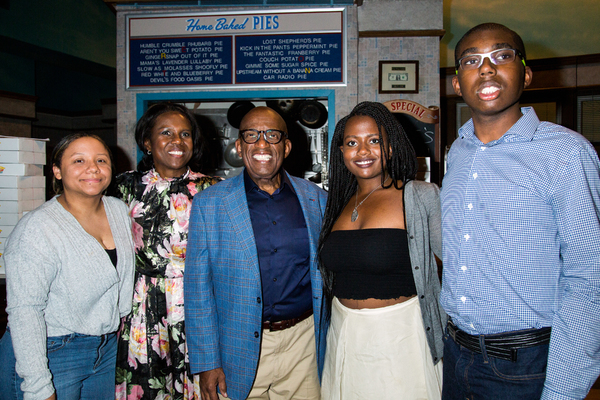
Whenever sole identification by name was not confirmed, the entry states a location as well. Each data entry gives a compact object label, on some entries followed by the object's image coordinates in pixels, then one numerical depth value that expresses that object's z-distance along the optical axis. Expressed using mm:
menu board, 3441
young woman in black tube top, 1434
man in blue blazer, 1638
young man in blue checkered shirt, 1010
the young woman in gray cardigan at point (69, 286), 1372
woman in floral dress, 1801
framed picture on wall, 3426
